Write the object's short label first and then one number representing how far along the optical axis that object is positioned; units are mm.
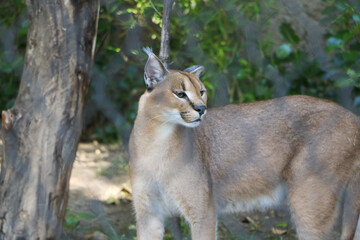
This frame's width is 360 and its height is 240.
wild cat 5234
